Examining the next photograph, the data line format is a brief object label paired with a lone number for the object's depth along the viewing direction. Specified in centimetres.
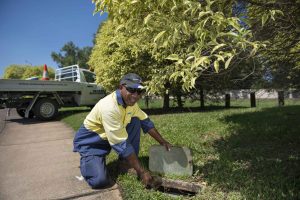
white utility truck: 964
